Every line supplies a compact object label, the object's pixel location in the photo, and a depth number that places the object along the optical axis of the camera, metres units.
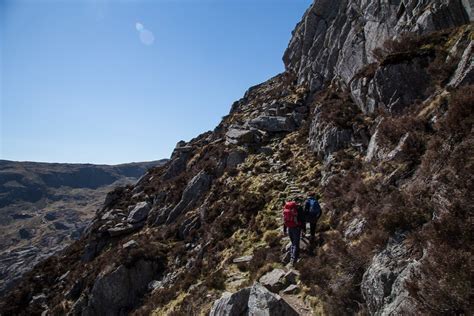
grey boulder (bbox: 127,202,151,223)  32.34
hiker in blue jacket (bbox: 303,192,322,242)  14.42
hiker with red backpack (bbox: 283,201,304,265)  13.66
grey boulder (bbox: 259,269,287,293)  12.00
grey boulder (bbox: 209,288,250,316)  10.70
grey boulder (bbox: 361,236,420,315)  7.24
